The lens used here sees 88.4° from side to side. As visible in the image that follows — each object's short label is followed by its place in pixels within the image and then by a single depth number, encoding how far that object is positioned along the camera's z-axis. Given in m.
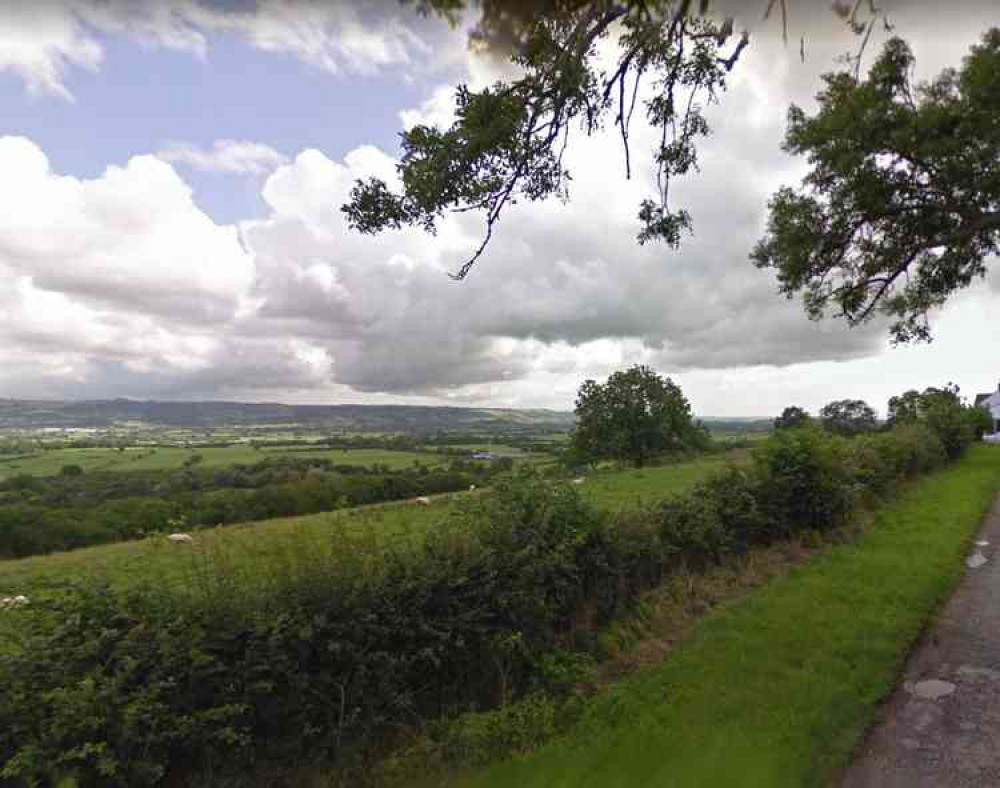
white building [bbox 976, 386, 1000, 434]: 71.26
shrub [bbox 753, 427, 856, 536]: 10.16
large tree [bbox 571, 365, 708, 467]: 44.16
